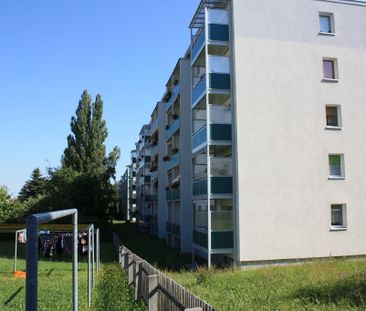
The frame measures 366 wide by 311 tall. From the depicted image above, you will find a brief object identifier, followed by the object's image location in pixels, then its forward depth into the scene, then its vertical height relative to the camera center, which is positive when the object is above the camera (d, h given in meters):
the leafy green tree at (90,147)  50.16 +6.71
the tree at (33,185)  72.06 +3.52
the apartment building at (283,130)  22.12 +3.69
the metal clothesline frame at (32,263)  2.47 -0.31
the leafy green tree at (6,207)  37.84 +0.04
